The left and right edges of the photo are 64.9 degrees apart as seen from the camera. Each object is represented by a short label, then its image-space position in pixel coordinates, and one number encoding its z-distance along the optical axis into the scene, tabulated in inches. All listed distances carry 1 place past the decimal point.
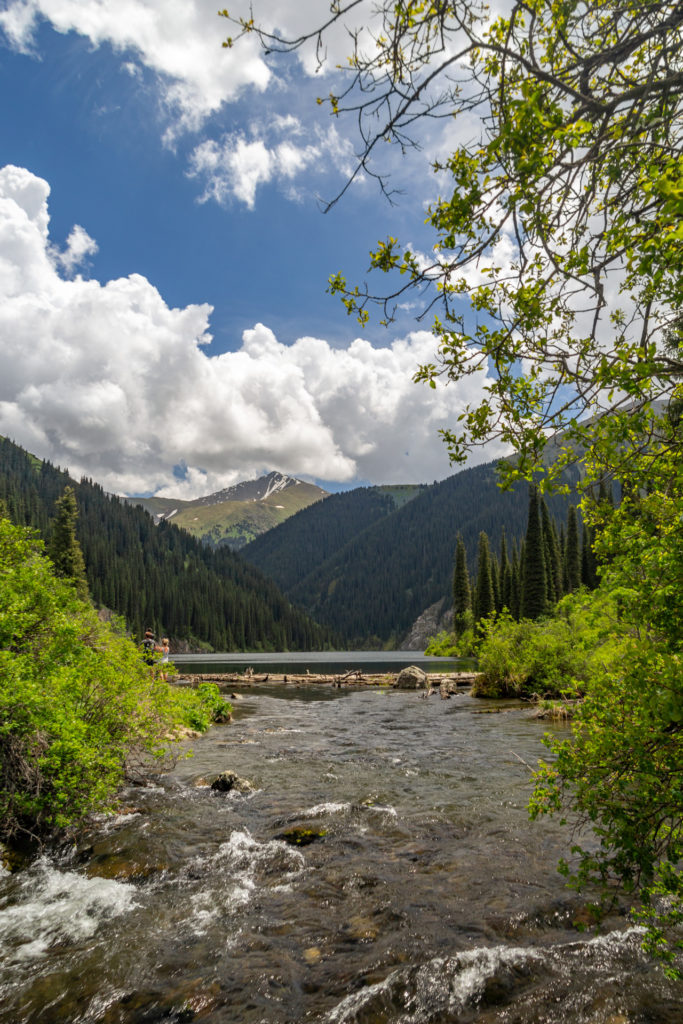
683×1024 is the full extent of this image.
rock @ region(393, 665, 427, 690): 1828.2
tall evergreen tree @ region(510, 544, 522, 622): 3514.3
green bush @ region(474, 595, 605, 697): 1145.4
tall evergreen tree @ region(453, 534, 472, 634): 4165.8
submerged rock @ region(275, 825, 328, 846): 430.6
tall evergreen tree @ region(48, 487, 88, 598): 2672.2
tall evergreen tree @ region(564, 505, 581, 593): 3523.6
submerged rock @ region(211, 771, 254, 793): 580.7
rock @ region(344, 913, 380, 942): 287.3
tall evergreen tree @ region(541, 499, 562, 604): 3272.6
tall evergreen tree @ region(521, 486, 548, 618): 2817.4
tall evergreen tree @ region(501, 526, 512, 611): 3826.3
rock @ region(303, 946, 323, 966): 268.6
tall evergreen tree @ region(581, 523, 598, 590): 3388.3
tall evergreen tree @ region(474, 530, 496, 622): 3786.9
